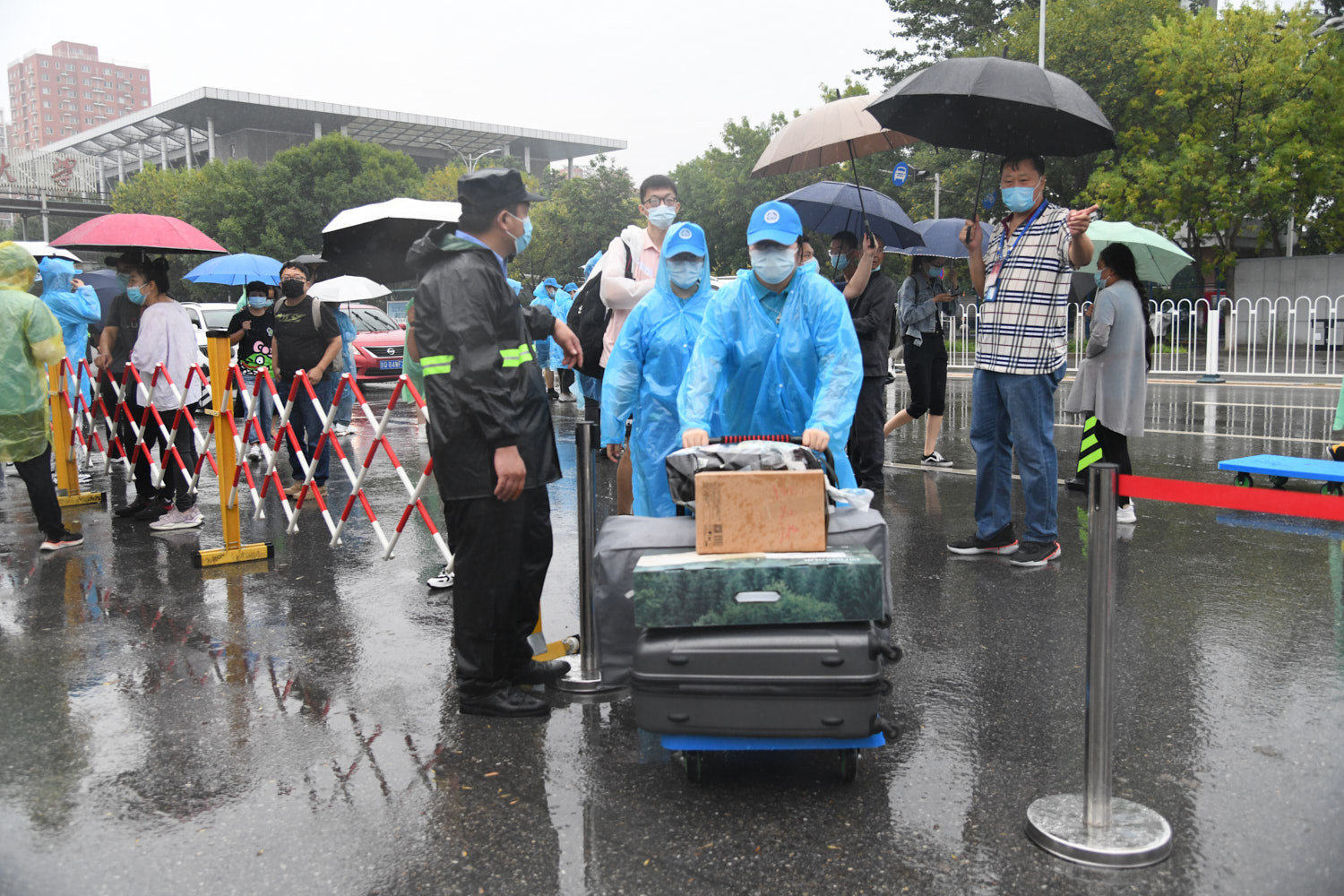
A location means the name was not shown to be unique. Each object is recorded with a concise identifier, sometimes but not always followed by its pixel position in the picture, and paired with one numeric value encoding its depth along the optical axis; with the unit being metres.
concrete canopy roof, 79.12
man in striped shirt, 5.61
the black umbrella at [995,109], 5.19
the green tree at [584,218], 43.25
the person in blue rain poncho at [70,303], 9.54
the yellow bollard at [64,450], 8.61
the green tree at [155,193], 53.22
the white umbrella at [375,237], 6.94
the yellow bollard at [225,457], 6.16
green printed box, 3.02
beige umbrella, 7.37
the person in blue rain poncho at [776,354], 3.88
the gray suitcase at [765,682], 2.97
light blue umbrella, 13.03
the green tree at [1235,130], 25.42
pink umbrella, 7.68
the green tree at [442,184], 54.78
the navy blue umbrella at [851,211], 7.75
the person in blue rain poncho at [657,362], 4.59
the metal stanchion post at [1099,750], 2.80
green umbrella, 7.85
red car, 19.11
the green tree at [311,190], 46.25
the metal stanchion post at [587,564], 4.07
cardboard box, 3.20
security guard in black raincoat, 3.66
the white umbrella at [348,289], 12.49
